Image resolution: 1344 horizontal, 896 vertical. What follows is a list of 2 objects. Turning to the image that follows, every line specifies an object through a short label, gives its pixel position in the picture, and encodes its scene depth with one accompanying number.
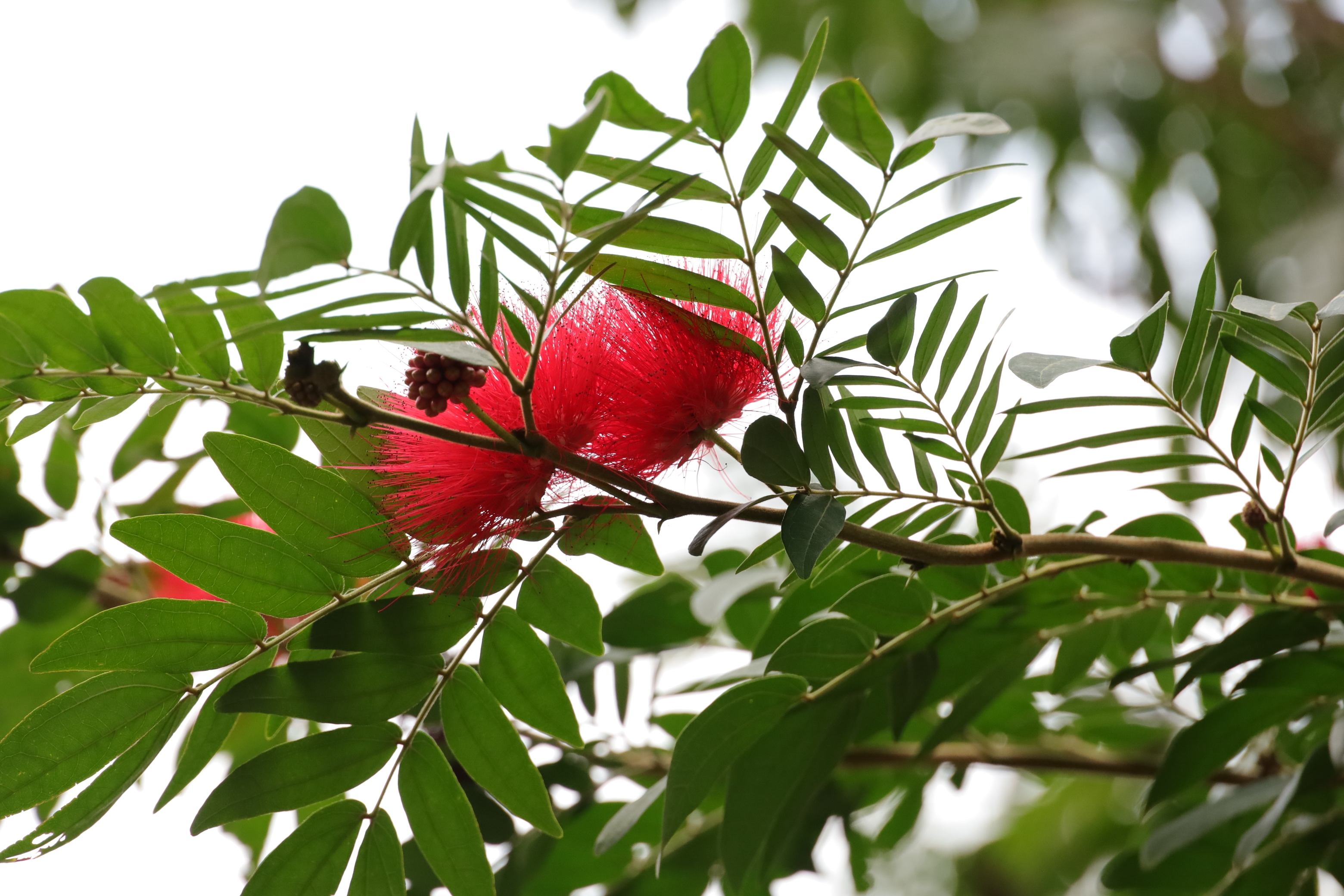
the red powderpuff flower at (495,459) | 1.15
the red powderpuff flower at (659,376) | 1.15
